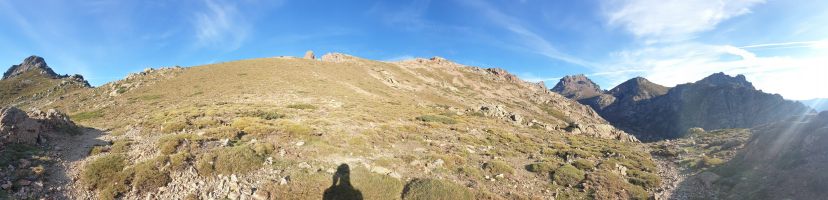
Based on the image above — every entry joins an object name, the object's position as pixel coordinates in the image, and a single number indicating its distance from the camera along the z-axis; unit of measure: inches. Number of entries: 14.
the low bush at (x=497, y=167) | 1008.0
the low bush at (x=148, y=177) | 679.1
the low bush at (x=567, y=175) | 981.0
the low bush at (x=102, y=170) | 690.6
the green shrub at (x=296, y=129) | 1164.5
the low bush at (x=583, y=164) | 1176.7
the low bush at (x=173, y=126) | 1142.9
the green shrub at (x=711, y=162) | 1225.8
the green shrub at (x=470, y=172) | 949.8
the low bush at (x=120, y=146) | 901.0
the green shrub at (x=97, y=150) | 882.1
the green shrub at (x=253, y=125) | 1166.6
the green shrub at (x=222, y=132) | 1071.0
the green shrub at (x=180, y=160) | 767.7
